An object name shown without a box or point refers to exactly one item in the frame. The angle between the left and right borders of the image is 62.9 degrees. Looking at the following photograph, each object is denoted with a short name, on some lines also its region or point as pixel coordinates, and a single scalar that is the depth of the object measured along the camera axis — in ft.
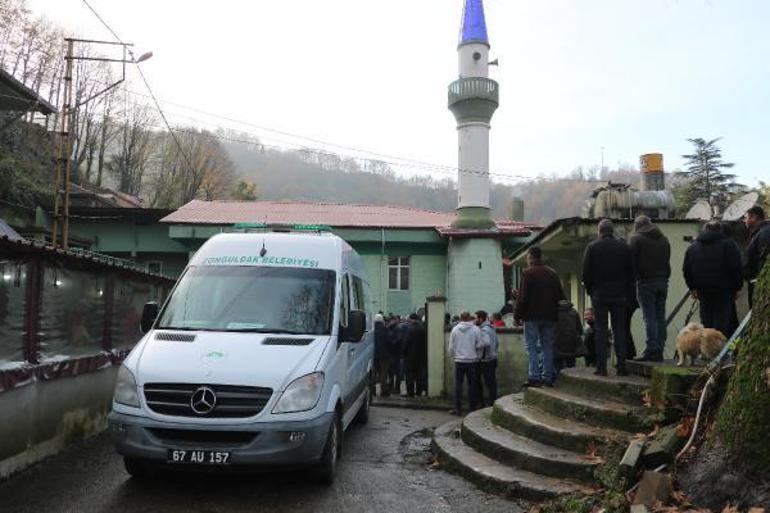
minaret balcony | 96.27
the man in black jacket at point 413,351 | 44.75
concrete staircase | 19.15
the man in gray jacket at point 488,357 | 36.63
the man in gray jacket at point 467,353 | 36.09
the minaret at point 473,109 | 96.48
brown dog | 21.18
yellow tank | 57.47
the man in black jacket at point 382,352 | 45.73
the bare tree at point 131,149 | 166.61
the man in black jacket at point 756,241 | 23.57
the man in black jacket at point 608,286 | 24.54
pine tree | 156.92
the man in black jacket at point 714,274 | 24.41
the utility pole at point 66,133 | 67.67
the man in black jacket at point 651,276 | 25.34
